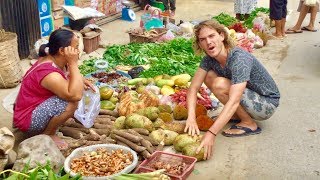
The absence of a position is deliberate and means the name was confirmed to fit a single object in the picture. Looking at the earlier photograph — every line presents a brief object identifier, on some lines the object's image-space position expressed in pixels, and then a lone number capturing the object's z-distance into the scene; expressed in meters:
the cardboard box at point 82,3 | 9.45
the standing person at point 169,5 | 11.25
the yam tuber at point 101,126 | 4.94
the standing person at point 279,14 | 9.46
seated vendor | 4.33
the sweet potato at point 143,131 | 4.68
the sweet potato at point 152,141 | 4.58
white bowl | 3.71
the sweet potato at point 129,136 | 4.41
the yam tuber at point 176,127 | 4.83
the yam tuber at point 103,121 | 5.09
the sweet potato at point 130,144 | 4.29
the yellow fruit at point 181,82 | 6.21
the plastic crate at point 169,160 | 3.99
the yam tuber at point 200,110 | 5.21
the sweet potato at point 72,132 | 4.75
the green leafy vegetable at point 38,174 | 3.40
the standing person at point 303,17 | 10.23
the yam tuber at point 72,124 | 4.97
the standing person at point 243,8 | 10.84
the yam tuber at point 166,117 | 5.09
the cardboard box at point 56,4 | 8.57
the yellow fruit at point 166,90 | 6.00
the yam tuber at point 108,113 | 5.40
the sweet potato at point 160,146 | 4.46
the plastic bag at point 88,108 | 4.91
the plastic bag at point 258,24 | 9.47
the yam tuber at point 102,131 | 4.82
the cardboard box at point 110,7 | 10.84
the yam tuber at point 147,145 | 4.36
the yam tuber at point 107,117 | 5.24
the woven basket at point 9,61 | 6.19
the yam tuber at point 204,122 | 5.02
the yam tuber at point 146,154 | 4.21
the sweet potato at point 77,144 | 4.43
